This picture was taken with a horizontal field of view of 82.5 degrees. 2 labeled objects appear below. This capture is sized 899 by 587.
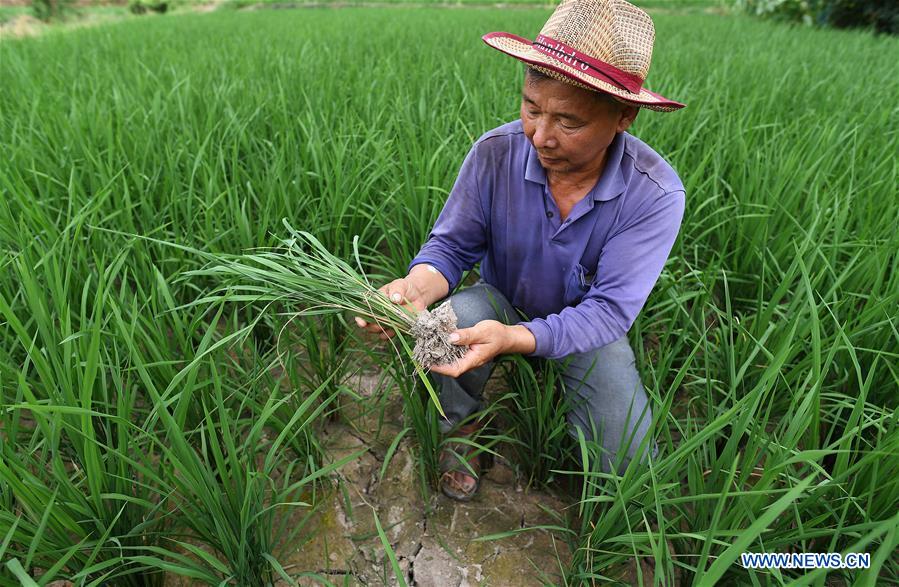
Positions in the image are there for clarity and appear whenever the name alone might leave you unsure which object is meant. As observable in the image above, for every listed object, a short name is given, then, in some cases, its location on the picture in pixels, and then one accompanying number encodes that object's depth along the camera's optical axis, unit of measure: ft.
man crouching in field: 3.21
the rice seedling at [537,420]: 3.78
